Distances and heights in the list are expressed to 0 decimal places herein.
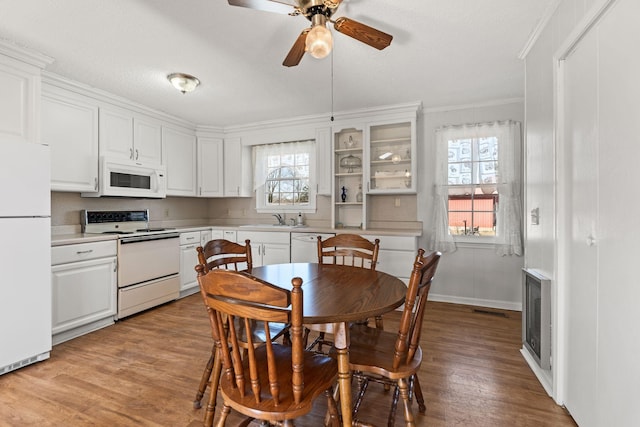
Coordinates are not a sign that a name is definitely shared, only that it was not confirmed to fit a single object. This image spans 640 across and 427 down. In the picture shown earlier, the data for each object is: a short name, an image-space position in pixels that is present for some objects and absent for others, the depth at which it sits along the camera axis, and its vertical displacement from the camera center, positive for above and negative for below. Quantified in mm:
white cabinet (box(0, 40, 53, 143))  2275 +911
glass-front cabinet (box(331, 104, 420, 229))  3857 +694
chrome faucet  4709 -92
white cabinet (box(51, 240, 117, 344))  2662 -699
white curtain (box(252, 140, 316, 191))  4590 +939
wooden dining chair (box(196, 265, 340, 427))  1032 -488
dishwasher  3875 -424
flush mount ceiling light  2893 +1250
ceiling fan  1525 +1010
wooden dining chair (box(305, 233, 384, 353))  2299 -261
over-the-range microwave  3354 +395
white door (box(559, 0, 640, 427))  1226 -33
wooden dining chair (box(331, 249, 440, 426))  1323 -677
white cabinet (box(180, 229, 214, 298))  4004 -620
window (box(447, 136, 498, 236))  3629 +337
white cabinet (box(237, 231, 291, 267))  4051 -454
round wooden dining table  1240 -400
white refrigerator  2141 -307
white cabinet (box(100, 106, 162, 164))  3422 +919
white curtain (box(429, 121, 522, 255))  3471 +393
